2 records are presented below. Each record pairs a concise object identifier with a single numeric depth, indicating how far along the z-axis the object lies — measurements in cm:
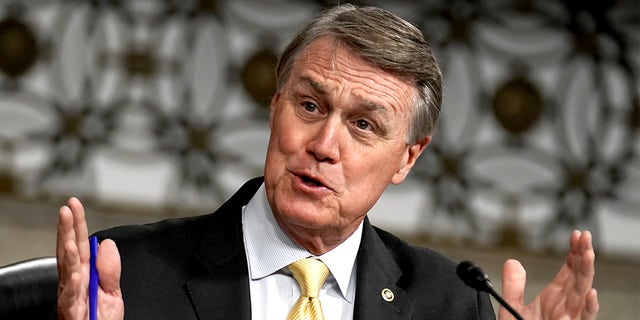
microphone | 581
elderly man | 621
